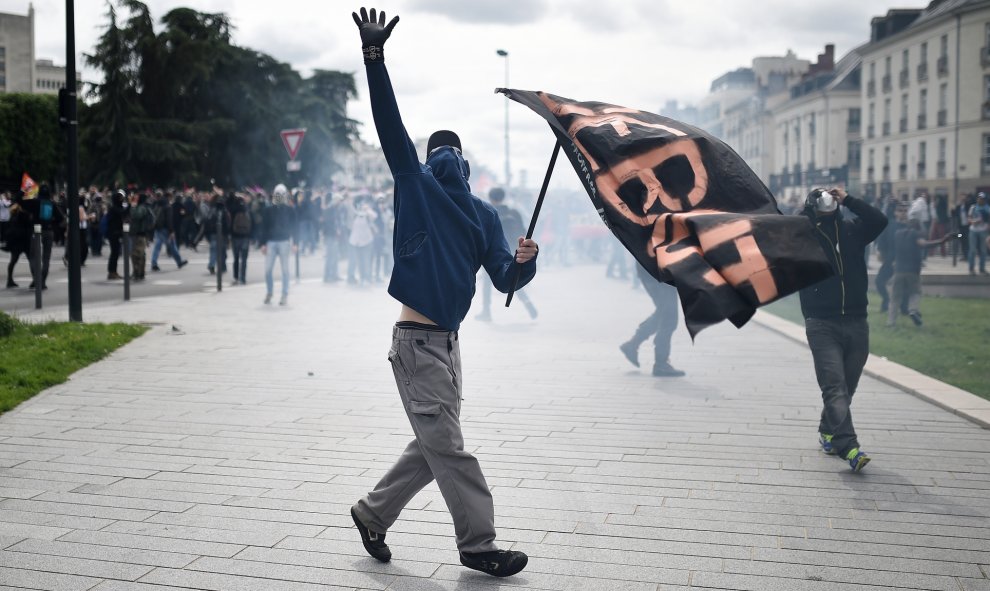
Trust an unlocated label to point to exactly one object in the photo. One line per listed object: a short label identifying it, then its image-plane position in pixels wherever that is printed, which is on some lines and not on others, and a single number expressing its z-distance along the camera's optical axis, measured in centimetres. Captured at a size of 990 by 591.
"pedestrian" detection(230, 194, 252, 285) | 2123
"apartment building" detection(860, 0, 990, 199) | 5806
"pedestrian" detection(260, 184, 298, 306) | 1677
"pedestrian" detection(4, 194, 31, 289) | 1909
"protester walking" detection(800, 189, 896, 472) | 660
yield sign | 2109
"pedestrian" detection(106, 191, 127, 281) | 2102
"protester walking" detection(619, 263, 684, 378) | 1005
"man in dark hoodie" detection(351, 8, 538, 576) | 429
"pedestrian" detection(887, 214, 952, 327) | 1516
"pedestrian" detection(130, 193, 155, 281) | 2138
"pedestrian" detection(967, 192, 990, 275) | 2459
